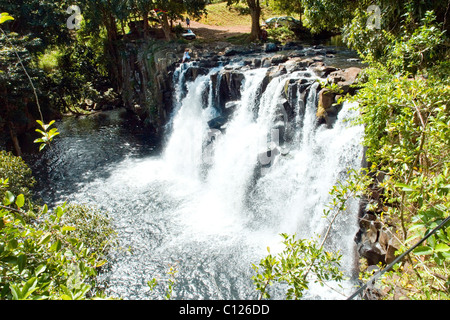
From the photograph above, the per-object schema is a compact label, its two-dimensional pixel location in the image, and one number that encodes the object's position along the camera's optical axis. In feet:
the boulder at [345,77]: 33.09
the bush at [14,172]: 33.24
